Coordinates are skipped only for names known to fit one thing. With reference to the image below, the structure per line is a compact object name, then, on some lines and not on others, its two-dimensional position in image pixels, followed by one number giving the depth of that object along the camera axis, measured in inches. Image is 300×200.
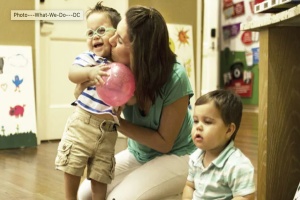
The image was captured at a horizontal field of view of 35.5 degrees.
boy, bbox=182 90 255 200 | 52.2
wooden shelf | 43.0
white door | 147.4
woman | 60.4
